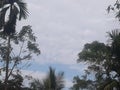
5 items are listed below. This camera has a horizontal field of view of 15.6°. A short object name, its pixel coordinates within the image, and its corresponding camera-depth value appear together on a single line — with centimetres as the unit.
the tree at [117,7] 1878
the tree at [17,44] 3894
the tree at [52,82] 3172
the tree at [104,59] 2967
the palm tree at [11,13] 3528
